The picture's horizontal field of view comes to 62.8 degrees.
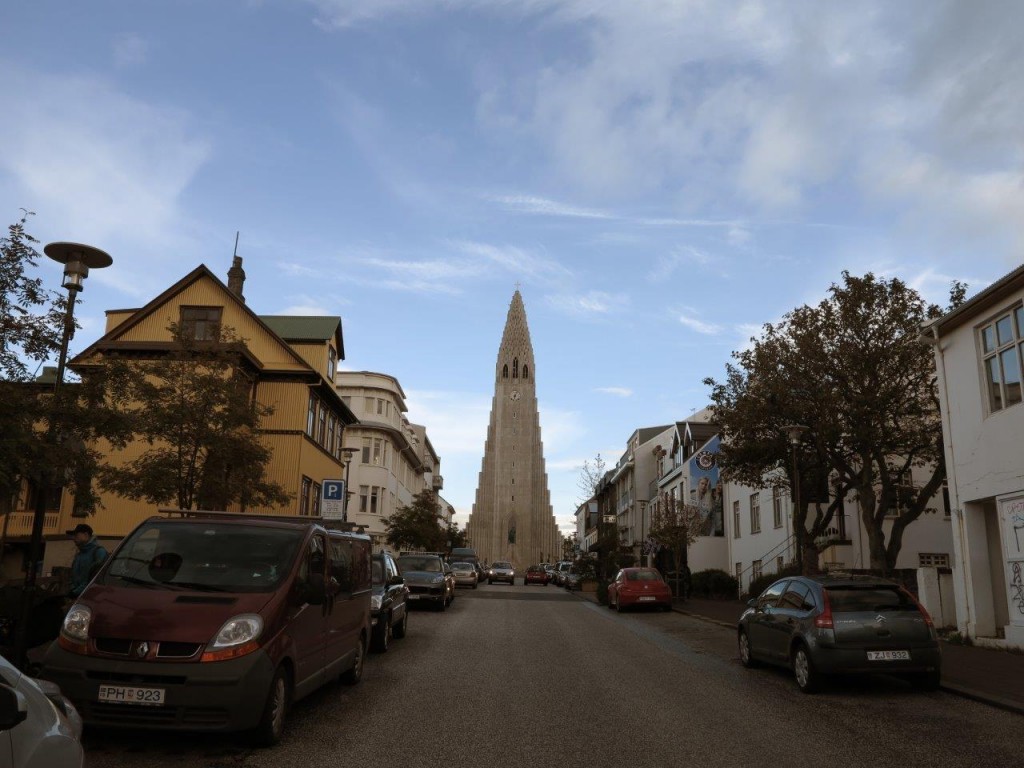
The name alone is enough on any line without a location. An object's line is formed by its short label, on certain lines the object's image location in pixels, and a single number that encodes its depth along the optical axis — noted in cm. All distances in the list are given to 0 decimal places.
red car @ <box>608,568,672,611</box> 2884
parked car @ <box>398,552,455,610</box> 2394
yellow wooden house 3028
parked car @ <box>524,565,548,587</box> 6312
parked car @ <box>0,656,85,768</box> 316
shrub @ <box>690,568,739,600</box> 3700
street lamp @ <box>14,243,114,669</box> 1035
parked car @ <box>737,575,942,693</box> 1020
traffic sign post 2127
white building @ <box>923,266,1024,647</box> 1484
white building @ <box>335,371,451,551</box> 5531
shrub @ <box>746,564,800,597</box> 2880
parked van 634
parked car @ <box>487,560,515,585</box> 5897
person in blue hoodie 1066
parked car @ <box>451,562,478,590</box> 4166
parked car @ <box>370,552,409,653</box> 1393
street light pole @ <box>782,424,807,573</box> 2069
